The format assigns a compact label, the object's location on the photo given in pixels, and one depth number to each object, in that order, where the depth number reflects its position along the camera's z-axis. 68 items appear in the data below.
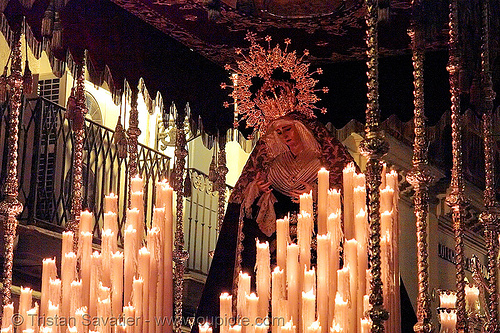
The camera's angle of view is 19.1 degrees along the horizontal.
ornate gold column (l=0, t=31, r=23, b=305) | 8.32
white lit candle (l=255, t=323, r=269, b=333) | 5.42
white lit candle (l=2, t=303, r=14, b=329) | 6.41
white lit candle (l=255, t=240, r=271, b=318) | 6.16
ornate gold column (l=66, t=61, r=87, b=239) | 9.32
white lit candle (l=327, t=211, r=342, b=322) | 6.35
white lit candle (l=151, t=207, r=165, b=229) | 6.33
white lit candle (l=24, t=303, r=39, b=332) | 6.28
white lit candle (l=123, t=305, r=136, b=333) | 5.92
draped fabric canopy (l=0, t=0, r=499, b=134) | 9.24
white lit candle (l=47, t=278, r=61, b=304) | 6.44
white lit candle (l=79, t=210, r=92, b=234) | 6.68
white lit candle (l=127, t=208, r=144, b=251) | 6.36
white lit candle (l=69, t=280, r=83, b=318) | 6.29
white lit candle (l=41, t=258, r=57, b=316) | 6.56
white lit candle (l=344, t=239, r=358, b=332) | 6.36
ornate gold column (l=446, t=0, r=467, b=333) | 8.06
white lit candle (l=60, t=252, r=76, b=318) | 6.39
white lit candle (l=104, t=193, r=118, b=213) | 6.61
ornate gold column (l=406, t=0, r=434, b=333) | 7.91
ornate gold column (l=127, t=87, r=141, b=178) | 9.86
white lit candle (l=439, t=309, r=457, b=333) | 7.43
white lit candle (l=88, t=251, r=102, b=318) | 6.44
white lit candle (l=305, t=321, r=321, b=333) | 5.51
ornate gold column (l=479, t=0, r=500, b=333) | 8.46
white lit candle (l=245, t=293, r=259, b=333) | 5.72
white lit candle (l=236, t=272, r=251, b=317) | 6.04
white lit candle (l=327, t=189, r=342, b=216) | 6.94
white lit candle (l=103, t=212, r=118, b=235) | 6.43
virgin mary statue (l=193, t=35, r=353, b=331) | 9.27
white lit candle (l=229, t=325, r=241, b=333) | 5.48
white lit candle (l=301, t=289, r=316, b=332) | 5.67
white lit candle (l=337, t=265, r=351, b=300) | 6.09
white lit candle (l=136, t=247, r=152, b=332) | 6.07
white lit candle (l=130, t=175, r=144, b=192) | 6.47
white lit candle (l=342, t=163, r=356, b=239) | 7.06
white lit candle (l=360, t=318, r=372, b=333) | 6.24
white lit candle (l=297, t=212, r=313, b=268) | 6.51
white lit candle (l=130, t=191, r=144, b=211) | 6.39
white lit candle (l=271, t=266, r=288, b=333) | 5.91
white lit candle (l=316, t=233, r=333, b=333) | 6.19
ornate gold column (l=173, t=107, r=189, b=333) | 10.17
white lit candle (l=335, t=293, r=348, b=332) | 5.80
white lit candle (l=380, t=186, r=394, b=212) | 6.87
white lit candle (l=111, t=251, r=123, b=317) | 6.12
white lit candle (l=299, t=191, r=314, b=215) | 7.04
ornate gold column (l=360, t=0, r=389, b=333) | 6.11
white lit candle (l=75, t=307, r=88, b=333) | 6.09
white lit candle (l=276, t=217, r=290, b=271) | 6.78
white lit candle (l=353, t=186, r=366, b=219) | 6.72
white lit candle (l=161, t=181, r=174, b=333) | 6.20
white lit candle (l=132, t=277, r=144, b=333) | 5.98
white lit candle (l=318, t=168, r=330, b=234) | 7.02
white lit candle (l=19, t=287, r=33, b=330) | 6.48
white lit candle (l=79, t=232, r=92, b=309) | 6.45
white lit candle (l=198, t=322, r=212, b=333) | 5.52
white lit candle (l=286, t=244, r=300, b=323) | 6.09
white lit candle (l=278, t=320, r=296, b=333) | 5.46
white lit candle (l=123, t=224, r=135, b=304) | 6.26
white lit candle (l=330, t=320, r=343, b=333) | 5.56
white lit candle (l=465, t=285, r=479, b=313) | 8.84
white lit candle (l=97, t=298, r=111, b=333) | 6.08
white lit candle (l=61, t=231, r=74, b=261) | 6.72
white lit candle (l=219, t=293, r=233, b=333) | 5.71
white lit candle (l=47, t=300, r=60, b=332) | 6.26
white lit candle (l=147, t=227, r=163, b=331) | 6.10
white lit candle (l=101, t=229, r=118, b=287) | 6.37
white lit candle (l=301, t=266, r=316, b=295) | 5.98
